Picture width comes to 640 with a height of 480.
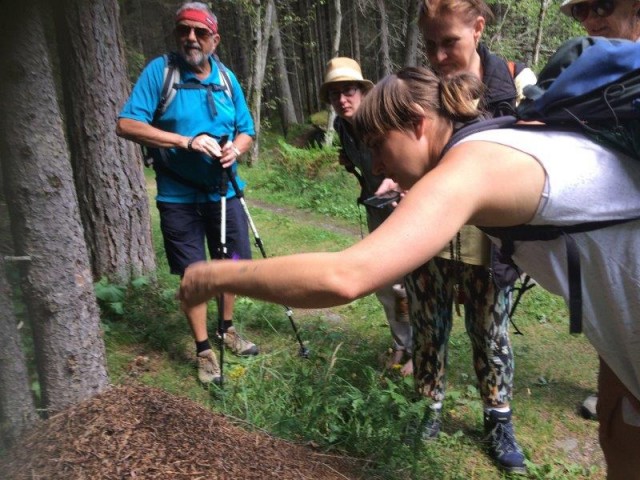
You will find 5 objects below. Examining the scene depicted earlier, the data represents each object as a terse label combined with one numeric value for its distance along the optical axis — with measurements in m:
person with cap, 2.61
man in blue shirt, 3.26
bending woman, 1.28
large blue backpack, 1.41
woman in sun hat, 3.27
